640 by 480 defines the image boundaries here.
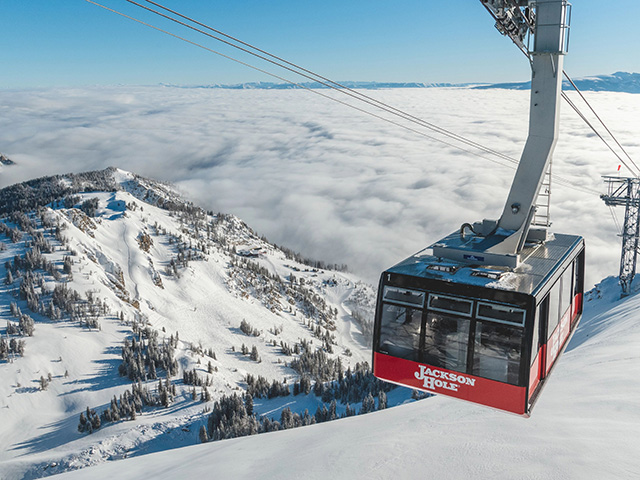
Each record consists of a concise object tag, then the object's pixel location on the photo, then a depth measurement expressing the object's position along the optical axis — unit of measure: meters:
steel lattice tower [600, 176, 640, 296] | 37.28
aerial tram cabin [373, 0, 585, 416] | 10.09
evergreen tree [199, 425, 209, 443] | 72.38
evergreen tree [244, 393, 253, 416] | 85.56
